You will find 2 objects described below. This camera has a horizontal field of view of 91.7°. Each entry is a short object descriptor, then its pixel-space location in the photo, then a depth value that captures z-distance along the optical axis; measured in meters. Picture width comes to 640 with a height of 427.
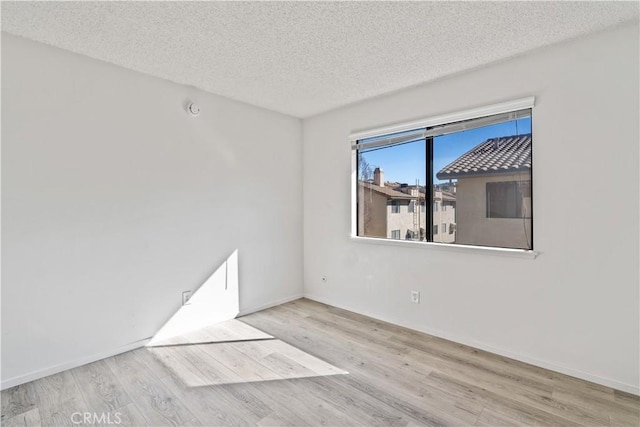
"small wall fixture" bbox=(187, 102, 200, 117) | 3.00
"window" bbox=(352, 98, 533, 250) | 2.53
